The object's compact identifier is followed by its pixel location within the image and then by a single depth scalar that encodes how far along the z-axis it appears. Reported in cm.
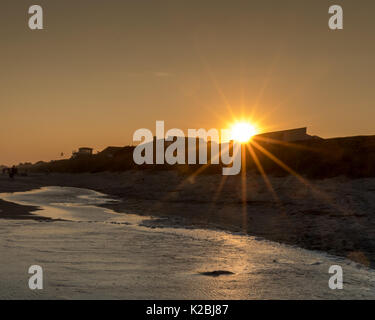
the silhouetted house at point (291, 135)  5200
